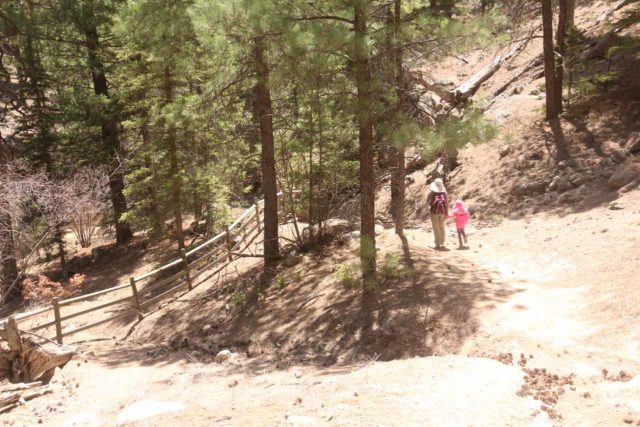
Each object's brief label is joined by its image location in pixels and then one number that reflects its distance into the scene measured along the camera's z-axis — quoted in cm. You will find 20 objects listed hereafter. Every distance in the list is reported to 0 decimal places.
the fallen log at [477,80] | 1992
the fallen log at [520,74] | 1948
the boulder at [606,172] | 1259
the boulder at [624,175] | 1175
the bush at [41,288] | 1205
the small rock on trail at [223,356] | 912
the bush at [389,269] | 919
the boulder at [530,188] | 1378
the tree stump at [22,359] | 877
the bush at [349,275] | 955
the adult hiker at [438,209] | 1136
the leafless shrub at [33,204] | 1117
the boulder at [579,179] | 1292
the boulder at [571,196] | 1250
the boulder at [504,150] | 1594
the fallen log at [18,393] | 768
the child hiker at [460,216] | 1163
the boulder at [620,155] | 1288
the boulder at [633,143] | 1292
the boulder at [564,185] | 1307
